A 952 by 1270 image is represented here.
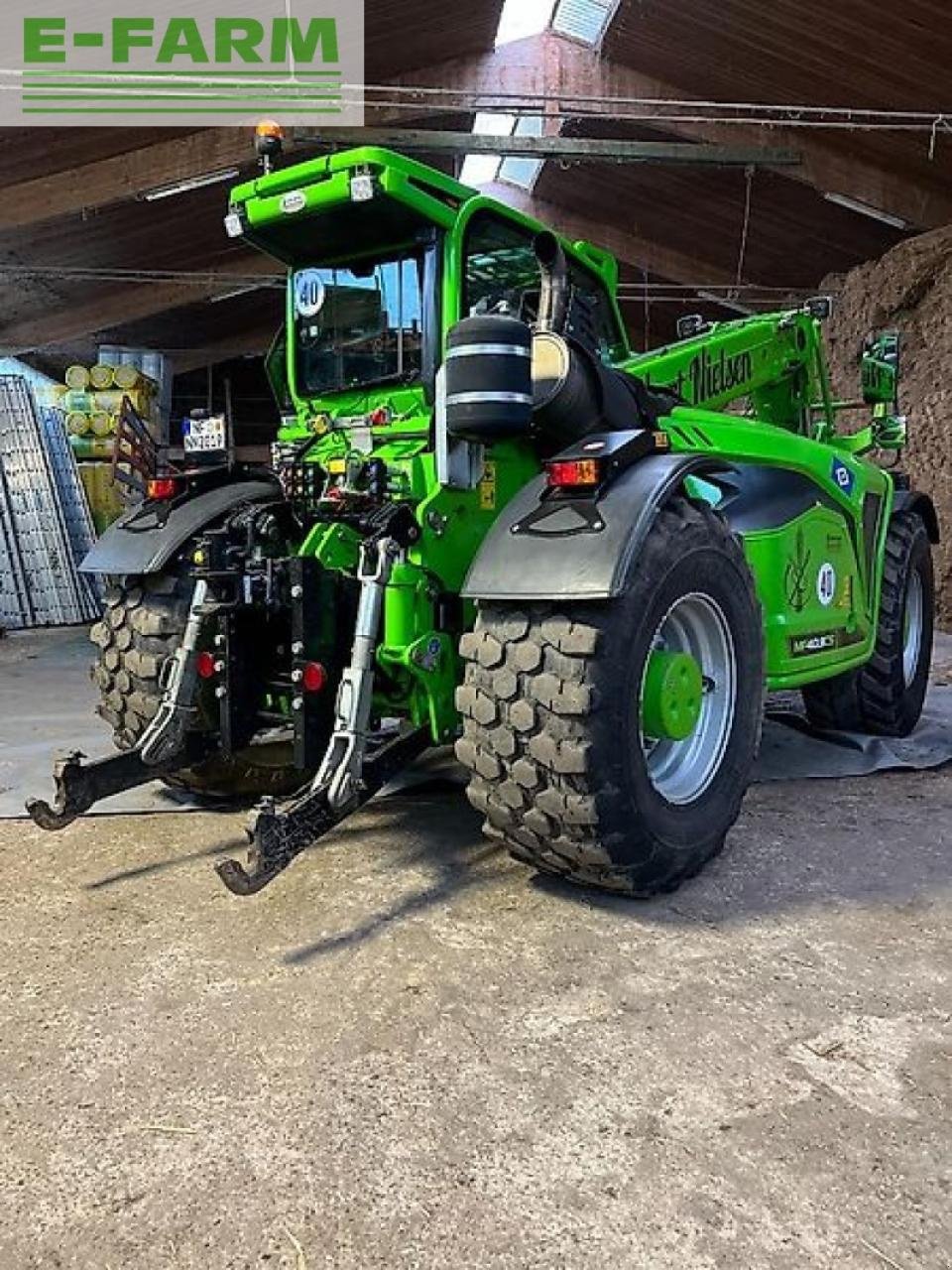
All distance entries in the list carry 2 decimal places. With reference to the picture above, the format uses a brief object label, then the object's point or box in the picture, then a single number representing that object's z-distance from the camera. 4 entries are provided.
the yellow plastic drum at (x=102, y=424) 13.79
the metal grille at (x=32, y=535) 11.13
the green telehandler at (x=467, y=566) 2.86
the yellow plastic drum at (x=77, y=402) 13.96
